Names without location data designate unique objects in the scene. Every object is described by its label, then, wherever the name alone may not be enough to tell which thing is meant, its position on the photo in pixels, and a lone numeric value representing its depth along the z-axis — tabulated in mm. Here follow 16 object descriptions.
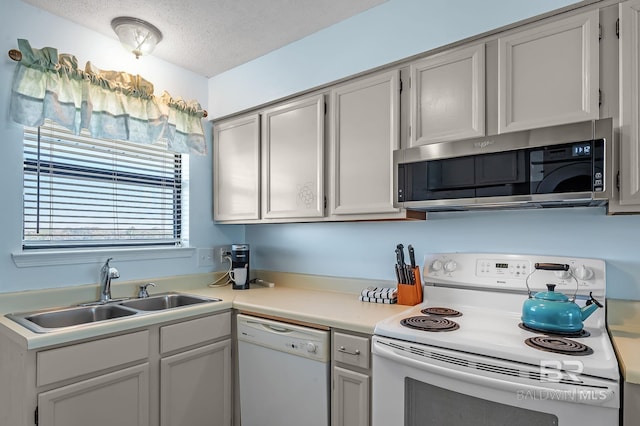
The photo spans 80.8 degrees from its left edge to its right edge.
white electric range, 1116
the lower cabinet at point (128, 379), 1482
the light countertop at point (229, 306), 1588
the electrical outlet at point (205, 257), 2713
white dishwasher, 1732
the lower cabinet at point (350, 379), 1591
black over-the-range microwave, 1336
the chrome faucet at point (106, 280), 2098
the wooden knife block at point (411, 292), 1973
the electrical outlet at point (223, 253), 2846
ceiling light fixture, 2033
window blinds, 1989
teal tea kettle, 1378
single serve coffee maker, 2621
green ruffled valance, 1860
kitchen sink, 1827
